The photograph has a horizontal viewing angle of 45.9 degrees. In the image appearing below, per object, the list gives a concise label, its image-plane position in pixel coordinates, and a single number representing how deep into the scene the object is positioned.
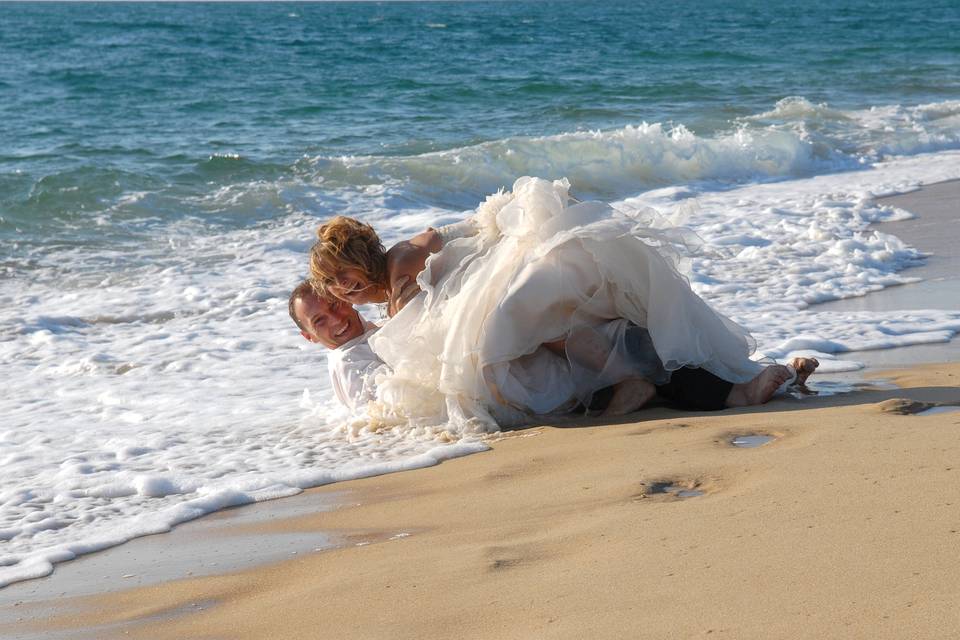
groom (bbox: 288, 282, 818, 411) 4.57
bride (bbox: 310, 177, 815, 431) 4.57
